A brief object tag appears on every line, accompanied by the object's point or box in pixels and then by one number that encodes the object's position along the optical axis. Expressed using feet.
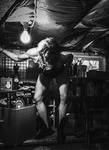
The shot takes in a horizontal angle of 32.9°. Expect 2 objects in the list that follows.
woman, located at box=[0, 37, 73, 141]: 11.68
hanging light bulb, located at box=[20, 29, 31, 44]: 12.10
